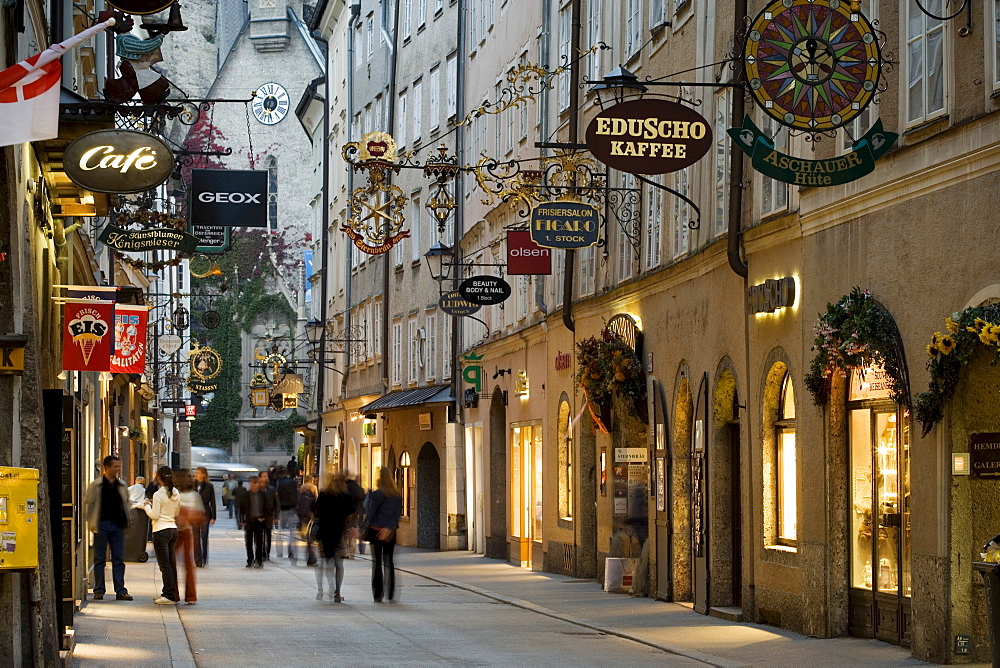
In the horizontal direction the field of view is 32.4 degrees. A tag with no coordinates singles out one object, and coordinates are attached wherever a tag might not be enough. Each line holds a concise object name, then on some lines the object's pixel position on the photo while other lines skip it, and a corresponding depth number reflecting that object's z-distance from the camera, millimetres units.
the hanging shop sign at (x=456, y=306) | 30594
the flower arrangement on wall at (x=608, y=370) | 23547
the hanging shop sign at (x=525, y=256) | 27328
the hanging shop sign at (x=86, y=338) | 18734
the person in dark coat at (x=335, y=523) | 22000
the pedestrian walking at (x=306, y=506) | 33219
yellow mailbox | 11258
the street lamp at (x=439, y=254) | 31572
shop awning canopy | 37906
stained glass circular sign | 13062
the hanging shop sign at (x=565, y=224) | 21219
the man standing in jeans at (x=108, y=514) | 21281
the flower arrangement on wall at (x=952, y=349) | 13072
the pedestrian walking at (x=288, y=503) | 34625
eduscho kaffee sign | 16109
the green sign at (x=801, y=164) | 13344
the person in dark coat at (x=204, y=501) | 30125
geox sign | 23078
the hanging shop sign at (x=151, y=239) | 22547
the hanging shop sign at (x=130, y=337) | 25922
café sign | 13344
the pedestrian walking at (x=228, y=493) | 63188
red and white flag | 9992
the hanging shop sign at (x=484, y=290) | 28594
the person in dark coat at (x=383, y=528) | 21719
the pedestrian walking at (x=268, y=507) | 29922
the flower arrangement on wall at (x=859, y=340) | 15016
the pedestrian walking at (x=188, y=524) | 21078
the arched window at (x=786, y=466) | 18125
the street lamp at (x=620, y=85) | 18062
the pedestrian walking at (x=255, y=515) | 29703
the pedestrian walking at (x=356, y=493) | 23647
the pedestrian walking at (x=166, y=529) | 20953
